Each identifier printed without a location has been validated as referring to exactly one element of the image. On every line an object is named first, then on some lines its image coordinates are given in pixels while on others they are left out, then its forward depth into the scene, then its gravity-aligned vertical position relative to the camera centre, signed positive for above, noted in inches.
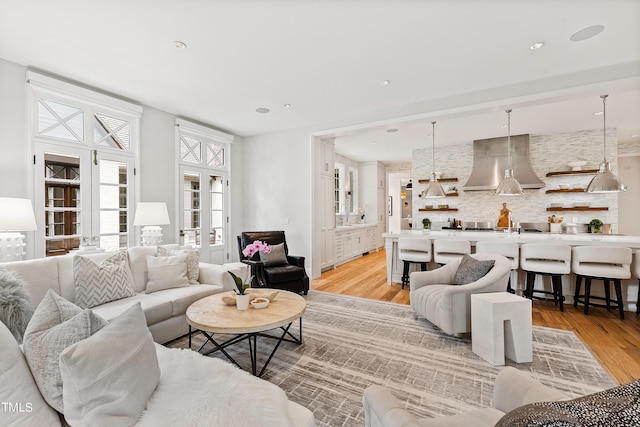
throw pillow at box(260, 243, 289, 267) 162.9 -25.0
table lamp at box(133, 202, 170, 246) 143.9 -1.0
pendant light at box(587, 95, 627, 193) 140.3 +14.5
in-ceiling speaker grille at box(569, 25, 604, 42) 96.0 +63.1
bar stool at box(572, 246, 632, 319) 121.6 -25.6
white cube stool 88.9 -38.1
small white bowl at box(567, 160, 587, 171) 215.8 +36.3
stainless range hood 226.1 +41.2
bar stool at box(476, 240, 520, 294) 142.3 -19.4
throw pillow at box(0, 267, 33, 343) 56.6 -18.7
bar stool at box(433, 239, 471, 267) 150.0 -20.4
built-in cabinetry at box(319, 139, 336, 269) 217.3 +8.9
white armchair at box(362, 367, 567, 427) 37.9 -28.3
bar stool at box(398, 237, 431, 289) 162.9 -22.9
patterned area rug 72.6 -48.9
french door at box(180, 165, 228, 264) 191.2 +3.3
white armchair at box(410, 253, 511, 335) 102.4 -33.6
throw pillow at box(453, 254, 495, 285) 111.7 -23.8
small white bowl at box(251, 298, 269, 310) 90.3 -29.0
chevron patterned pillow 95.0 -23.1
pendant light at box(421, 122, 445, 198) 196.3 +16.0
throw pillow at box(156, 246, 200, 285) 125.2 -20.7
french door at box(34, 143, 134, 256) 128.5 +10.0
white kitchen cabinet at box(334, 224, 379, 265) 256.7 -28.8
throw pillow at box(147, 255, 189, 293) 114.3 -23.9
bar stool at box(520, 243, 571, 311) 131.3 -25.5
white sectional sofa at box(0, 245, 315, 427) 36.8 -25.0
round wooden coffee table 76.9 -30.5
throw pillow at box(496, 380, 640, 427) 20.6 -16.1
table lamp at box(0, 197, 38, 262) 95.1 -2.0
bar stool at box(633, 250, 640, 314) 124.5 -24.3
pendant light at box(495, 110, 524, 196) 169.0 +15.6
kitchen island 135.6 -15.1
